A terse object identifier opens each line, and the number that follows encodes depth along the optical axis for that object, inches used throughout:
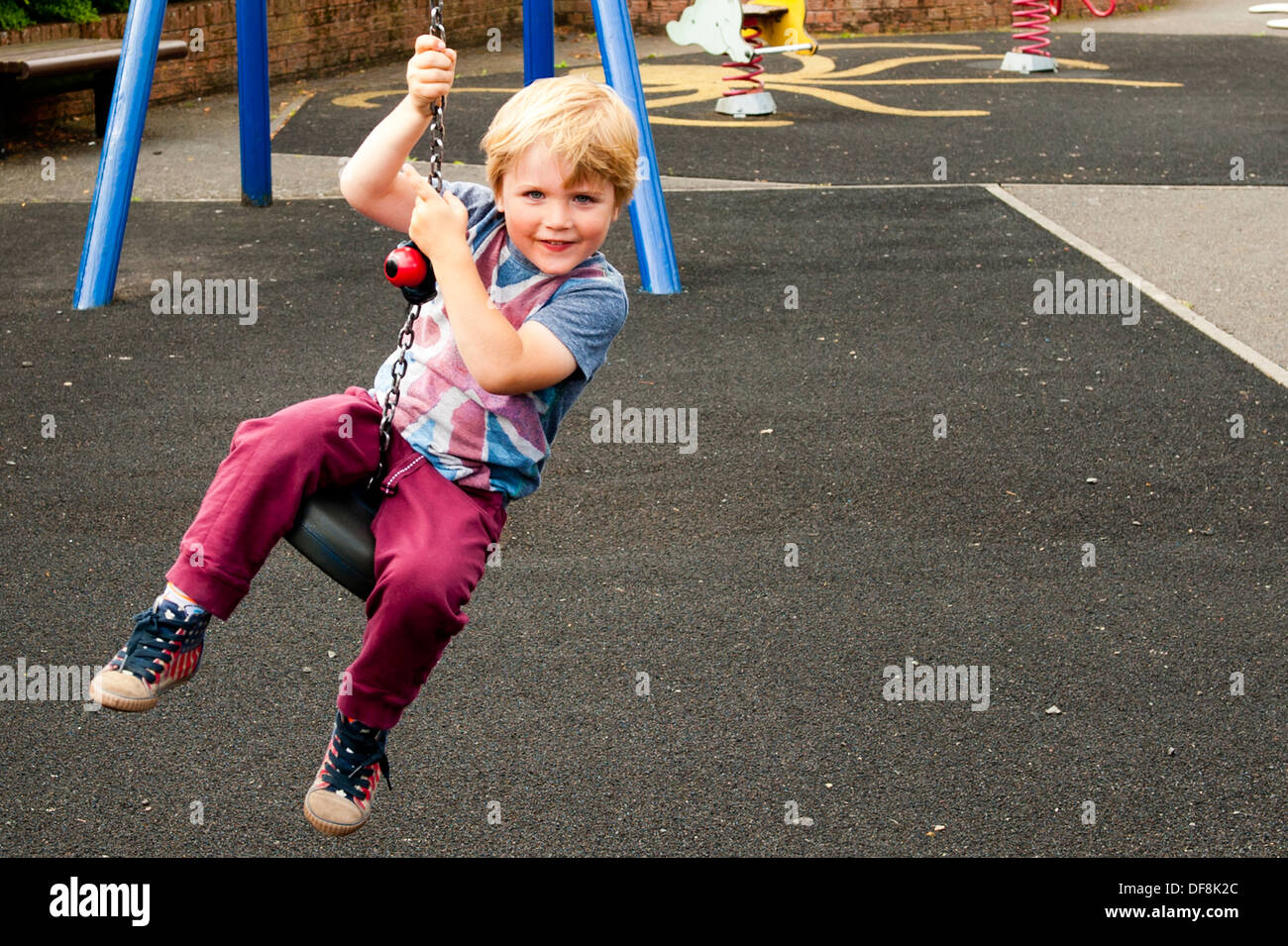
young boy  108.0
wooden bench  450.3
